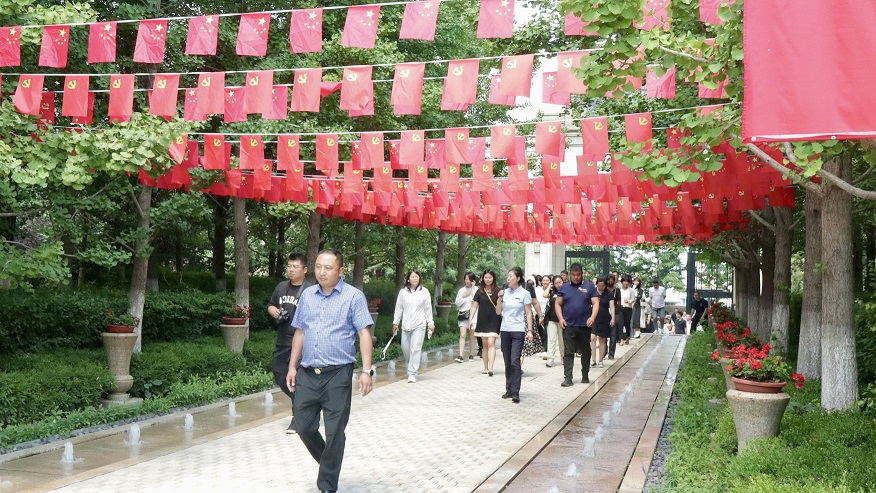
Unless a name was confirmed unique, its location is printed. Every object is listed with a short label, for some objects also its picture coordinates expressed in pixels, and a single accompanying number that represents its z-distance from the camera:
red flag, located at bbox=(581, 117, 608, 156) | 12.27
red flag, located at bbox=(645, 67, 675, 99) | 10.52
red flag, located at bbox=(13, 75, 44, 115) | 10.77
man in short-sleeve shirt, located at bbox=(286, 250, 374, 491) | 7.07
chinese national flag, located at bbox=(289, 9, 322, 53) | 10.44
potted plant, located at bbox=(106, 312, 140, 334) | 12.67
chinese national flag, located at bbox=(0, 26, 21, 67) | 10.43
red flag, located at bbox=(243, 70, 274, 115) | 11.83
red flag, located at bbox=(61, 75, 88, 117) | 11.68
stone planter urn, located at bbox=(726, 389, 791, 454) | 7.84
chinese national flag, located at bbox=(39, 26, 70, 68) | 10.74
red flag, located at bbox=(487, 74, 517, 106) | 10.65
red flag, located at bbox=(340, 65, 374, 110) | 11.35
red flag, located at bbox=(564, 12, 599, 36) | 10.45
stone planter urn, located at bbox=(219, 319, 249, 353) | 16.38
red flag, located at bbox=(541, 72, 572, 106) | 10.92
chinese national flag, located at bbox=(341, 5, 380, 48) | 10.17
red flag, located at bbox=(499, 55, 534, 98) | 10.45
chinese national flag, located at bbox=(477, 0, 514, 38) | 9.47
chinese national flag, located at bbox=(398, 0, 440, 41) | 9.67
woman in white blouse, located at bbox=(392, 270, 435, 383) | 15.91
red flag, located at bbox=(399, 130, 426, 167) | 13.82
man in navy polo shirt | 15.48
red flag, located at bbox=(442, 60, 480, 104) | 10.77
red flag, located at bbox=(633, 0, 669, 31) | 9.22
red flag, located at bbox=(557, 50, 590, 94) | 10.27
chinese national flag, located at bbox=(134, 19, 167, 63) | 11.03
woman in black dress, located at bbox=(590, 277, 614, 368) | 18.42
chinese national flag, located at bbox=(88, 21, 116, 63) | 10.90
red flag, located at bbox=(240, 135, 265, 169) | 14.47
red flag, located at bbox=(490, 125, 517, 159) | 13.15
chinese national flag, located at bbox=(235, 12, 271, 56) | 10.59
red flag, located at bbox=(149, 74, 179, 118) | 11.74
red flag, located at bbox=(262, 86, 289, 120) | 12.27
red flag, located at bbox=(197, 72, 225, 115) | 11.79
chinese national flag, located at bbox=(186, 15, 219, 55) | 10.59
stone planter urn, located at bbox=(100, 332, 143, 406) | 12.44
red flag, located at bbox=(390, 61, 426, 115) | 10.98
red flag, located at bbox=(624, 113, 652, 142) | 11.80
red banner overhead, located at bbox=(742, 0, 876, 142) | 5.14
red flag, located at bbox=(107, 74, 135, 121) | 11.70
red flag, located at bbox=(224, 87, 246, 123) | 12.34
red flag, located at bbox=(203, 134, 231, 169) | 14.11
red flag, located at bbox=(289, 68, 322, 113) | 11.69
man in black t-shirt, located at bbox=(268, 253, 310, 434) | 9.43
